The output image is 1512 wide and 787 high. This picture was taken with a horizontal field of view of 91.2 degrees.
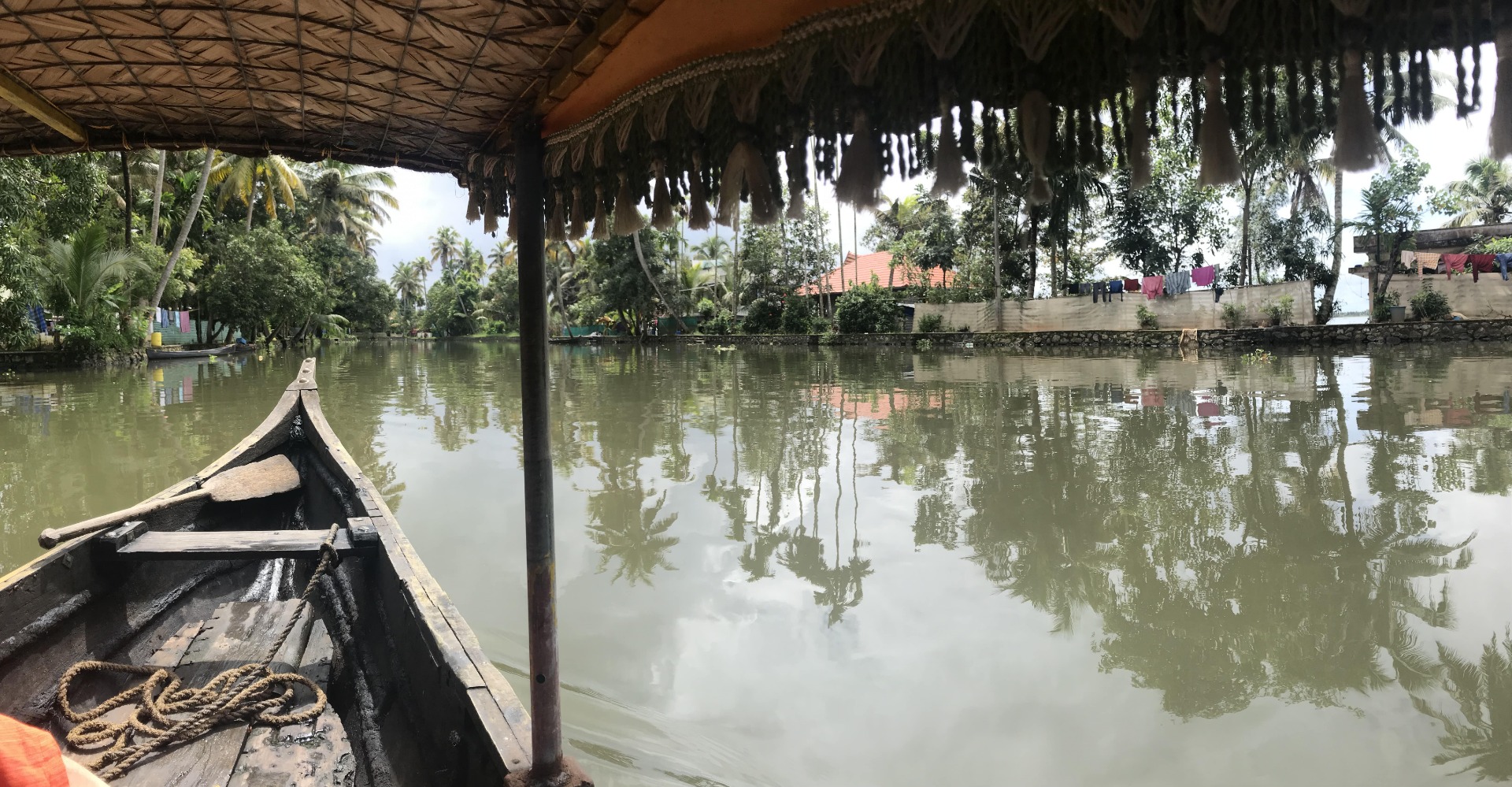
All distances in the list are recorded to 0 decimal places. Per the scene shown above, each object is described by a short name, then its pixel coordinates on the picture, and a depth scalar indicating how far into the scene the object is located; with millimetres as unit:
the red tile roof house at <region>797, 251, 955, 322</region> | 28359
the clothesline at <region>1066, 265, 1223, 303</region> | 19781
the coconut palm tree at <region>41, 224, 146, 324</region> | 15344
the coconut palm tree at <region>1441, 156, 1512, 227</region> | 24844
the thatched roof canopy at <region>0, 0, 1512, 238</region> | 1008
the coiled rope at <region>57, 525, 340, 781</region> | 2041
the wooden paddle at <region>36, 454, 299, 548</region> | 2693
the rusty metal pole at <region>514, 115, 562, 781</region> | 1943
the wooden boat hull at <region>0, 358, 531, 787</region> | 1851
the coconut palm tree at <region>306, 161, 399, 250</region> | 31734
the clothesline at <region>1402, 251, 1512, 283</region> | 16984
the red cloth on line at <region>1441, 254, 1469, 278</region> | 17734
